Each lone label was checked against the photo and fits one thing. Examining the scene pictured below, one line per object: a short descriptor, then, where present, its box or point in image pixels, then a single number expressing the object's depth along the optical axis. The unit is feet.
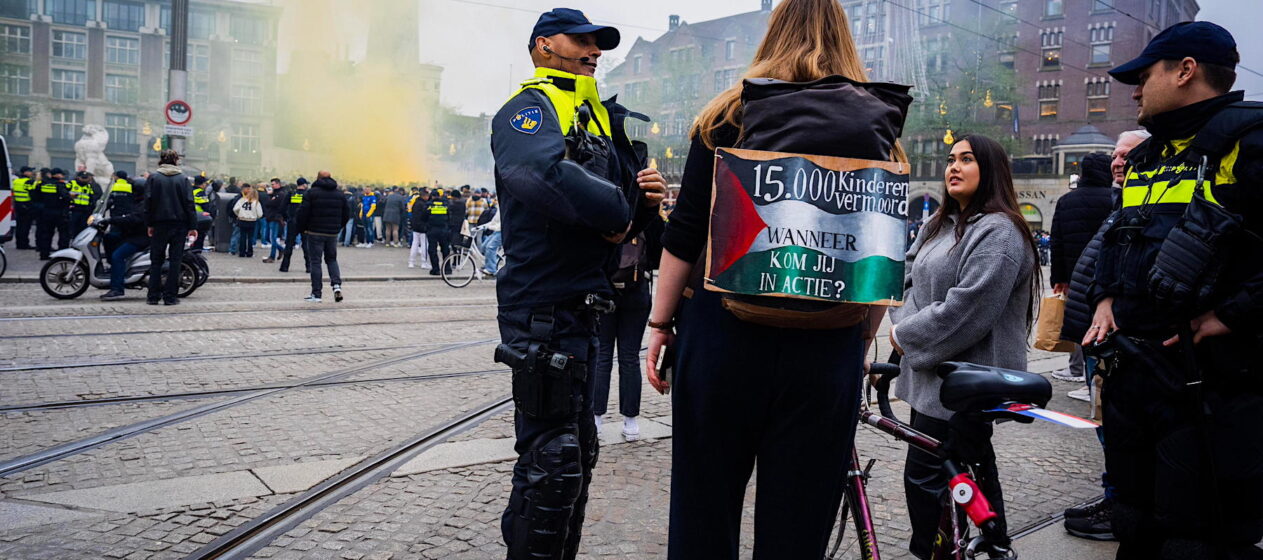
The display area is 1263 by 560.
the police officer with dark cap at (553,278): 8.94
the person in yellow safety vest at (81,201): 61.26
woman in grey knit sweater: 10.93
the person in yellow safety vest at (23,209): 64.13
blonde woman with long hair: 6.89
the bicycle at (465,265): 52.65
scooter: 36.42
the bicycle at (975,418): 7.76
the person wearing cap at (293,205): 54.49
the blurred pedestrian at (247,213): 63.57
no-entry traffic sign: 49.21
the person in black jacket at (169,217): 34.94
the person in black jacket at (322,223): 38.34
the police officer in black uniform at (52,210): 58.54
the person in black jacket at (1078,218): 18.39
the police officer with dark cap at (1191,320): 8.62
